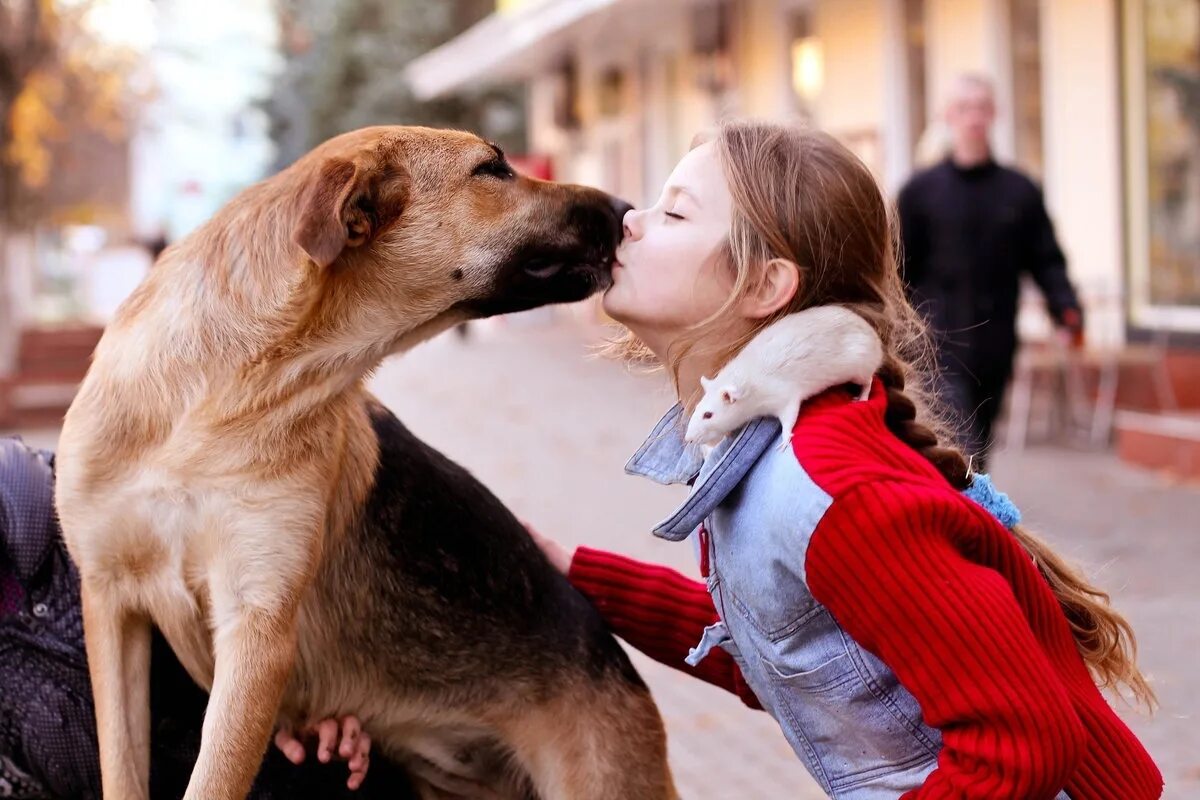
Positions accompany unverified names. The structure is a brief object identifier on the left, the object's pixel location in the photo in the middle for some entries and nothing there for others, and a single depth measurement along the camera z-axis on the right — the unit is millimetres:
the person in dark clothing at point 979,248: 7949
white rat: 2256
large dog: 2703
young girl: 2045
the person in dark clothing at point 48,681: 2898
